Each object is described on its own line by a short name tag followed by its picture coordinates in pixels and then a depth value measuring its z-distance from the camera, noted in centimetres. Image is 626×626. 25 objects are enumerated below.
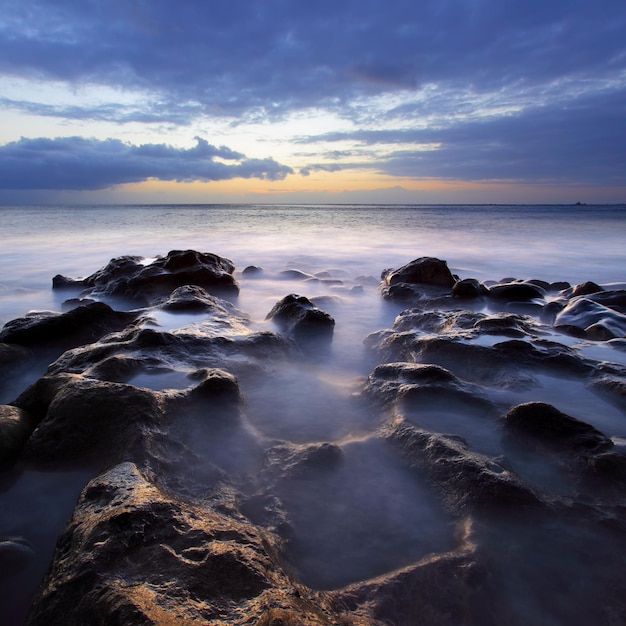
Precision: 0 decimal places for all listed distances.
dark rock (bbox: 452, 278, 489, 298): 623
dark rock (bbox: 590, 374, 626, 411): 298
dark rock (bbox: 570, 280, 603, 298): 639
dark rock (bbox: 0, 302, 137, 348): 406
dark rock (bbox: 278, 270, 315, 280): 882
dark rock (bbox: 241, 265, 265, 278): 920
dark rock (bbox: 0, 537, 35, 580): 169
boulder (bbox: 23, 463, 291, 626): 123
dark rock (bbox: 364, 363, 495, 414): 289
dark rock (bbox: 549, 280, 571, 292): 748
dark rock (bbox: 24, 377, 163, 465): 224
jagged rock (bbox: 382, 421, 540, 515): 196
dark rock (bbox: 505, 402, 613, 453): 226
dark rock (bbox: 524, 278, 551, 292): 755
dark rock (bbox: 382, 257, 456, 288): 707
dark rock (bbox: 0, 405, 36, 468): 225
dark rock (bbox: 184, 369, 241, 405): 277
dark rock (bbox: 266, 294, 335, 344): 464
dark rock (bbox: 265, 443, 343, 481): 224
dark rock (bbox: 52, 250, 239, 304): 661
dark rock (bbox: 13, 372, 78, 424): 265
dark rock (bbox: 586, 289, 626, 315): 555
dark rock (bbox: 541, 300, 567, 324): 545
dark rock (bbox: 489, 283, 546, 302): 628
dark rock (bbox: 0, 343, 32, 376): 364
